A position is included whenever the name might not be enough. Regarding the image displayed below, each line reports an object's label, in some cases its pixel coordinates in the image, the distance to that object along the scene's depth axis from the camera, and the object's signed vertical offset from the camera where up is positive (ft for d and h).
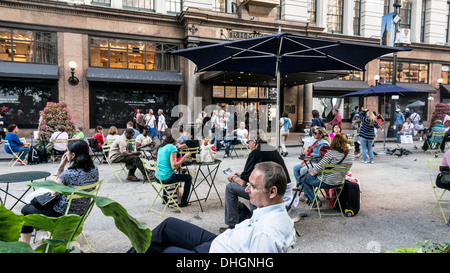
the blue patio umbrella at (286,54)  15.51 +4.03
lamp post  43.82 +6.93
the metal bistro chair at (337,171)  16.53 -3.25
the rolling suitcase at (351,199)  17.16 -5.04
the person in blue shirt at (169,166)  18.02 -3.21
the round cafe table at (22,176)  14.37 -3.27
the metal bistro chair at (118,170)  25.97 -5.71
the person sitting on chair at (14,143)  31.65 -3.14
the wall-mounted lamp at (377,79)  71.30 +9.65
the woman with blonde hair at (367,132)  33.59 -1.89
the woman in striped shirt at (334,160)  16.99 -2.70
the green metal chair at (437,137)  40.78 -3.00
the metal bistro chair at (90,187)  12.09 -3.12
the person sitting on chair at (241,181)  14.19 -3.35
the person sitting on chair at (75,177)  12.32 -2.85
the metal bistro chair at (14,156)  31.62 -4.75
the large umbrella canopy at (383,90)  38.17 +3.72
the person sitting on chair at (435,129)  41.39 -1.84
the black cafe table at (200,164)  19.38 -3.26
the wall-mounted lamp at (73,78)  48.75 +6.89
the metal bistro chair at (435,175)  17.48 -5.97
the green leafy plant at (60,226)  3.83 -1.67
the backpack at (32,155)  33.32 -4.65
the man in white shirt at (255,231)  6.70 -2.94
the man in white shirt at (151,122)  49.42 -1.09
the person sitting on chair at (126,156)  25.61 -3.66
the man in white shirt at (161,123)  49.90 -1.35
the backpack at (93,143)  32.24 -3.12
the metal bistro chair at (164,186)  17.80 -4.60
